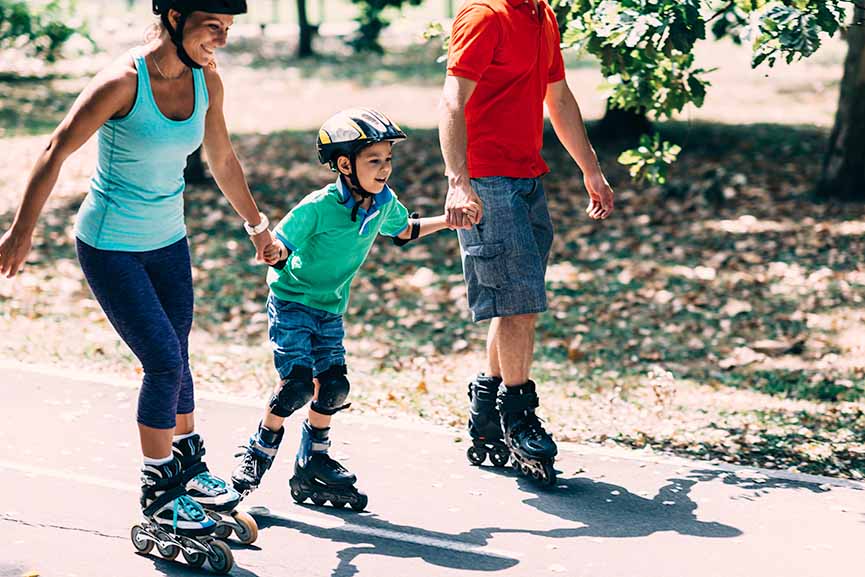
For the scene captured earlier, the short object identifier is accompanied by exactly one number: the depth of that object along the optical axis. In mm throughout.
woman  4246
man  5180
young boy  4926
